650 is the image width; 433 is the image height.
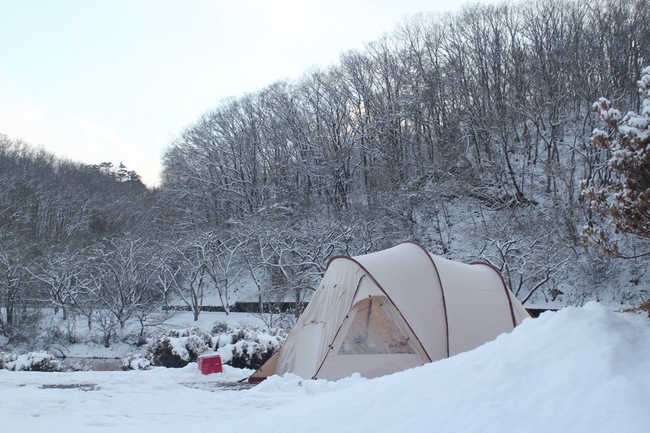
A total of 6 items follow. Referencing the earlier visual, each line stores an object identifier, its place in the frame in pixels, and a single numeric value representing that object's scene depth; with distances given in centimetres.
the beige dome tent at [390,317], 1016
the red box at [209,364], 1138
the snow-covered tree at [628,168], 468
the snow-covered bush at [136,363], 1369
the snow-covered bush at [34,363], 1329
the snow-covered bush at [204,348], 1329
